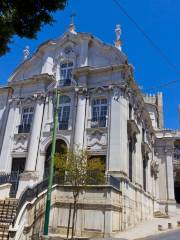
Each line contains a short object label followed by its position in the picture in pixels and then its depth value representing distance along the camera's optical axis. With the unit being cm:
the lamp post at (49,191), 1148
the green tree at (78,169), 1521
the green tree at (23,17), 704
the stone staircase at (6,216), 1358
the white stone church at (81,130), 1653
